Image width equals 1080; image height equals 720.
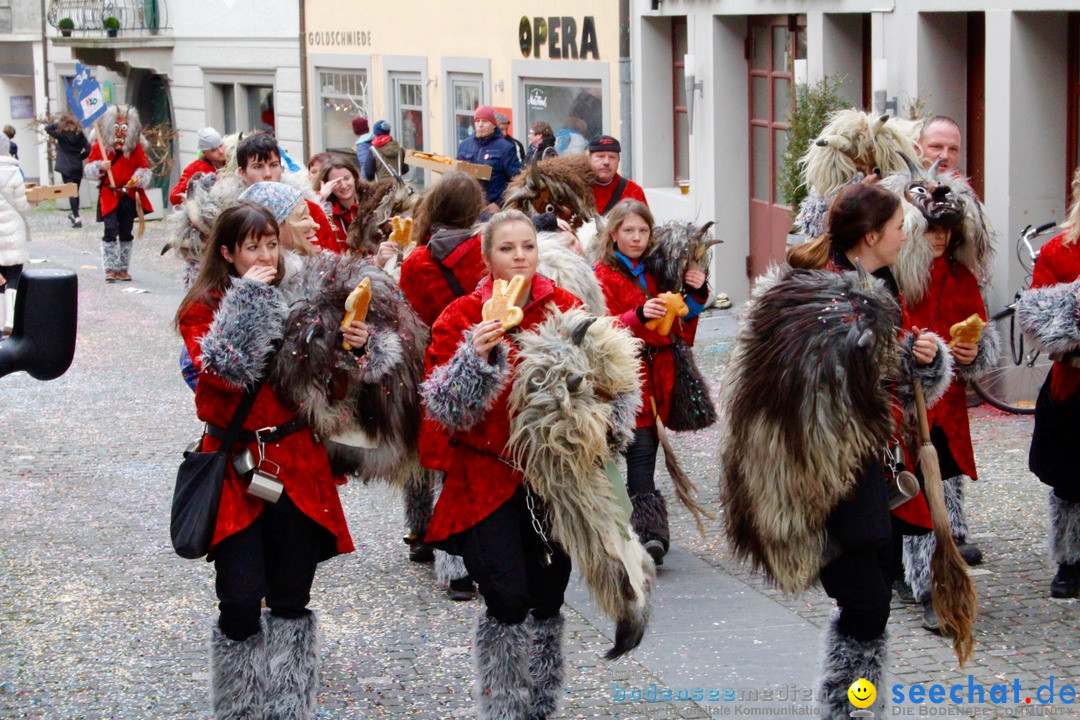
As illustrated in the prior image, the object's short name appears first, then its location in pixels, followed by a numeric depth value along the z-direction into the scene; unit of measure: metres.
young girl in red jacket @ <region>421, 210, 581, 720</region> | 4.59
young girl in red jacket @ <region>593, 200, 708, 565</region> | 6.84
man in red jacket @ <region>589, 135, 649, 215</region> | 8.56
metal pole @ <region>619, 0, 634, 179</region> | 15.95
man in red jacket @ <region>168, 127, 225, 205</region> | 13.23
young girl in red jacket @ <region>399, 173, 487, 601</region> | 6.27
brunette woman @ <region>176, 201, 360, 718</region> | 4.65
